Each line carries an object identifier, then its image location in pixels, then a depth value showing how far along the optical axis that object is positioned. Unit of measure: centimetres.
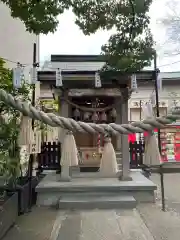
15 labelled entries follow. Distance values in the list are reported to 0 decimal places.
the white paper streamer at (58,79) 428
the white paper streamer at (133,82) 428
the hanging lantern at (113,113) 508
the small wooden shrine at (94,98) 447
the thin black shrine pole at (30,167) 374
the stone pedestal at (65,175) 467
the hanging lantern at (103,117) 511
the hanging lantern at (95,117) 492
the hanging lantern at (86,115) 512
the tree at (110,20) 288
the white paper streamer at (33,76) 397
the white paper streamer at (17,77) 329
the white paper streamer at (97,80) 430
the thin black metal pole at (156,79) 376
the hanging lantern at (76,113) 507
